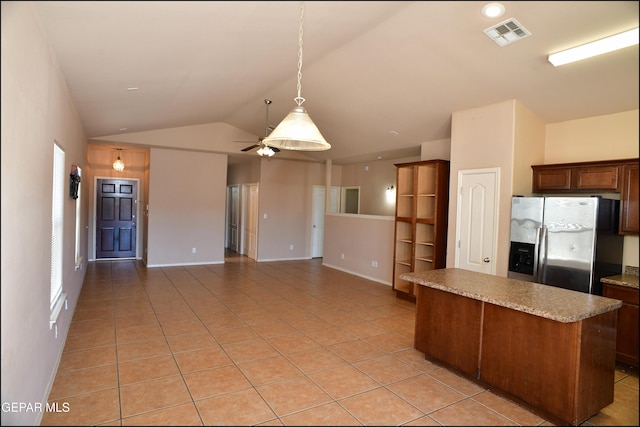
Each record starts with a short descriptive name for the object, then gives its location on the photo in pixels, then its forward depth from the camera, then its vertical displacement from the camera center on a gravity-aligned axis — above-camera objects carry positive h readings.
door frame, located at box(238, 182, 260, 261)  9.85 -0.23
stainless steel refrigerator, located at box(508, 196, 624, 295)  3.62 -0.27
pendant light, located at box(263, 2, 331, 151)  2.49 +0.53
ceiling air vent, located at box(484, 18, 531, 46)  3.09 +1.59
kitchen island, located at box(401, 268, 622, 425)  2.47 -0.96
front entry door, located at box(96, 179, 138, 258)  8.62 -0.43
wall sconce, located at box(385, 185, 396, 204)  8.47 +0.36
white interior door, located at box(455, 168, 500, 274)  4.56 -0.10
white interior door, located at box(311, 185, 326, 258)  9.74 -0.42
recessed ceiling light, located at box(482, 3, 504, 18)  2.86 +1.62
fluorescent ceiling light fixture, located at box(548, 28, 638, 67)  2.89 +1.42
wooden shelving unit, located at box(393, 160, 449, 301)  5.61 -0.13
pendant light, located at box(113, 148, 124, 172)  8.03 +0.77
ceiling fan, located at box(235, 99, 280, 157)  5.68 +0.86
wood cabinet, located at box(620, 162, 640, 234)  3.60 +0.17
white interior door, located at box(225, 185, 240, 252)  10.56 -0.40
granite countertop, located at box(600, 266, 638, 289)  3.43 -0.60
